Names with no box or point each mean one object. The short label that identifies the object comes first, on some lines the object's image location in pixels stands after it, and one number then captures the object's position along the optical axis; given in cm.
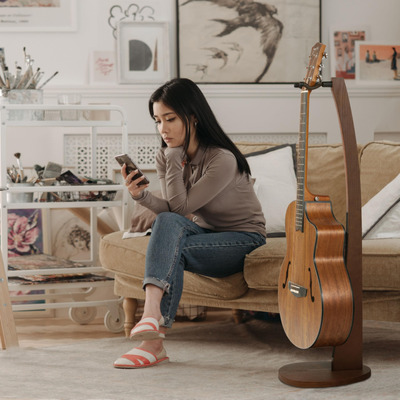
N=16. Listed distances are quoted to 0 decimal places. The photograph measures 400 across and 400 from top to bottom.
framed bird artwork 515
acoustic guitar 285
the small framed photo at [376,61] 526
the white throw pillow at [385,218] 371
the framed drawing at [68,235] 507
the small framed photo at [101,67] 511
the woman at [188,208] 329
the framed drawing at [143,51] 511
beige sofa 330
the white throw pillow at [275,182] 426
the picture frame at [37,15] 505
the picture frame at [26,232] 496
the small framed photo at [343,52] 525
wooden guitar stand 295
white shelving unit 413
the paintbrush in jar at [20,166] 427
